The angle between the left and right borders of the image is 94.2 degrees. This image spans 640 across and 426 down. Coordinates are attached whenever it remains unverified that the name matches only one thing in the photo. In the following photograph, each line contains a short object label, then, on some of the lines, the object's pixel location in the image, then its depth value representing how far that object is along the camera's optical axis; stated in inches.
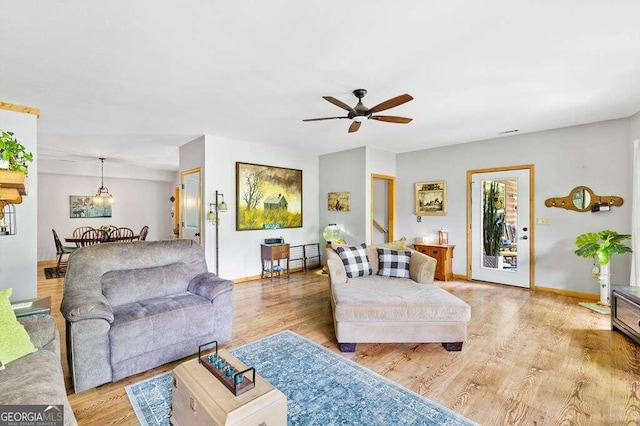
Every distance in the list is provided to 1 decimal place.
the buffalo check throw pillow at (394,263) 143.4
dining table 245.0
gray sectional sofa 53.9
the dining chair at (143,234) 286.3
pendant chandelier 309.9
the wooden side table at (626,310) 113.2
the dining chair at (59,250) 239.7
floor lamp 199.8
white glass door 196.2
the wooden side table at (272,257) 218.8
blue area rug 74.9
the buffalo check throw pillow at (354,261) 144.0
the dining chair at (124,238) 274.8
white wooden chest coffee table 52.9
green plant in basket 70.7
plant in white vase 151.3
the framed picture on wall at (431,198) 231.1
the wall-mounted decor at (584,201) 166.4
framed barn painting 218.1
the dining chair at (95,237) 251.5
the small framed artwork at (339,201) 244.2
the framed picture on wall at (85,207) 315.6
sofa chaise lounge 107.0
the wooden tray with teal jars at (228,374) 57.4
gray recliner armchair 84.6
